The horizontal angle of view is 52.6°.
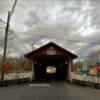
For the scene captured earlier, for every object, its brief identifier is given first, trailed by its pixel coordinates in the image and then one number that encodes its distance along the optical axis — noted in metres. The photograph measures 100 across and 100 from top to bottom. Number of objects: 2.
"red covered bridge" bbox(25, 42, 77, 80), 12.28
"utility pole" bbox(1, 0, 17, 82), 9.60
